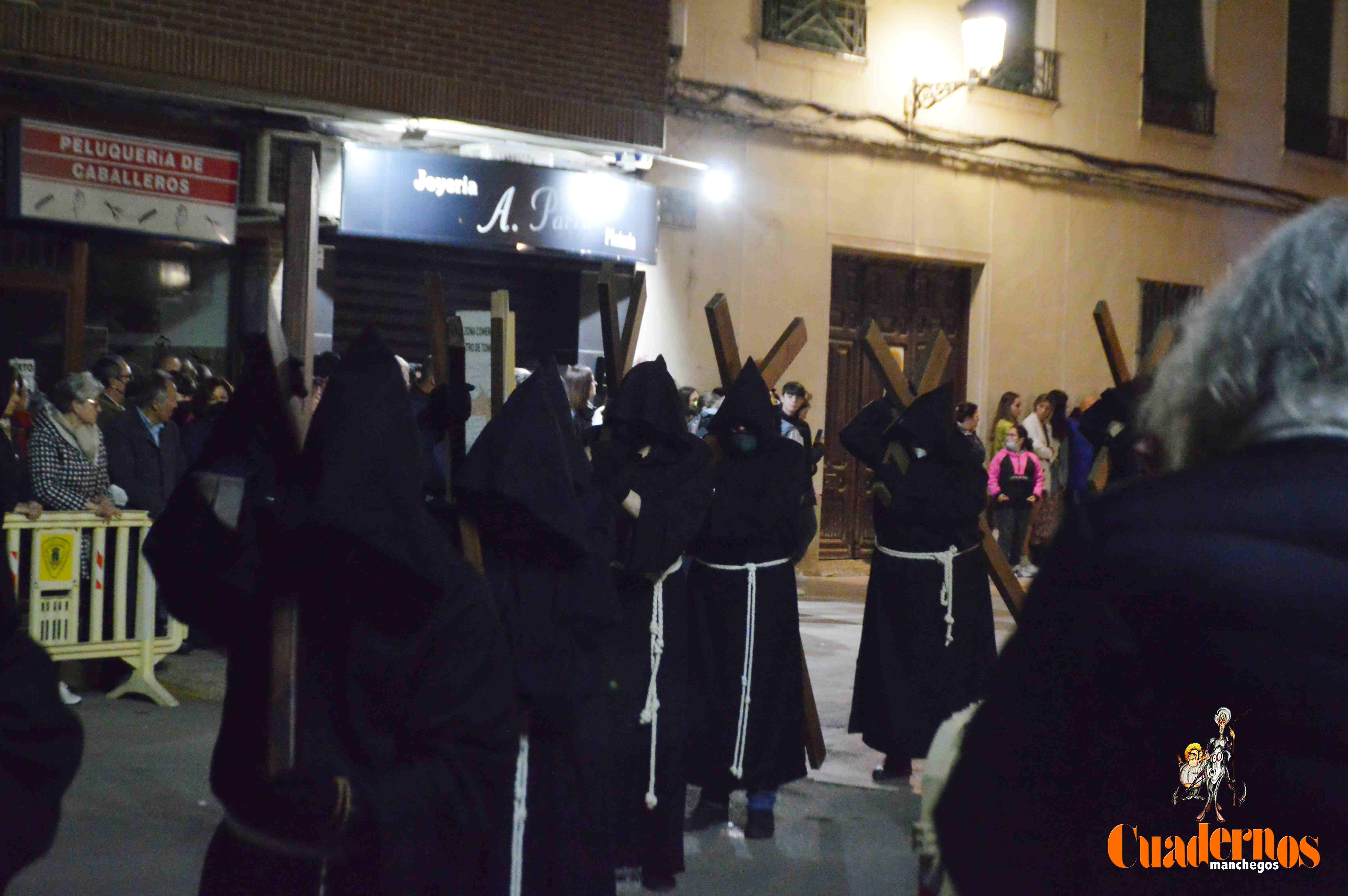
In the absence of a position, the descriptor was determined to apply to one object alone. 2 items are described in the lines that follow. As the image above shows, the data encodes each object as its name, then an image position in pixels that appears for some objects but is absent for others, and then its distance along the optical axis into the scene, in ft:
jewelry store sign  40.93
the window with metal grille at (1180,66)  58.08
